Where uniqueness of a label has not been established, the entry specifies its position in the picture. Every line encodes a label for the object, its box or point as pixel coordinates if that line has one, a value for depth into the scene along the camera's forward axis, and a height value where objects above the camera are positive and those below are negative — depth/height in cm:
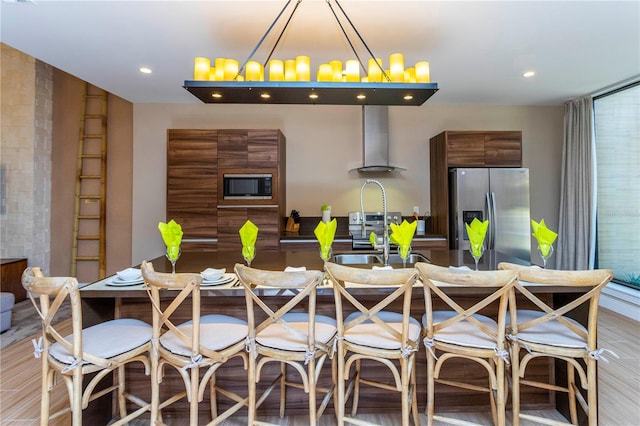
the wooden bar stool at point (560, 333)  144 -58
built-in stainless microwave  391 +36
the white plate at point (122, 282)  174 -36
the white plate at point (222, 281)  172 -35
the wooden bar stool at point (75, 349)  140 -62
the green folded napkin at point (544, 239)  190 -13
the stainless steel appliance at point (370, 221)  437 -5
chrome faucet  218 -20
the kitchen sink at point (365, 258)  253 -33
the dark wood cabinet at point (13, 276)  388 -73
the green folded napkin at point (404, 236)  202 -12
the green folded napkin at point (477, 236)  199 -12
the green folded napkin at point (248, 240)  199 -14
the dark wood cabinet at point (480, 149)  400 +86
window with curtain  374 +45
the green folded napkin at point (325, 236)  200 -12
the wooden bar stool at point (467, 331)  142 -57
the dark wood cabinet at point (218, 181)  390 +45
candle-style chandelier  216 +91
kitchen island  193 -98
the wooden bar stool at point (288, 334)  143 -58
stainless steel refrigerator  392 +17
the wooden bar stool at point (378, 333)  144 -58
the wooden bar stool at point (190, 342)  144 -61
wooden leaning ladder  449 +43
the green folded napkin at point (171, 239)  188 -13
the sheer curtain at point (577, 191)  408 +36
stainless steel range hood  435 +110
